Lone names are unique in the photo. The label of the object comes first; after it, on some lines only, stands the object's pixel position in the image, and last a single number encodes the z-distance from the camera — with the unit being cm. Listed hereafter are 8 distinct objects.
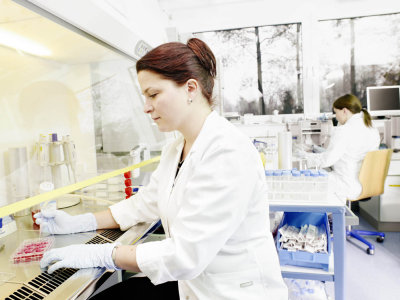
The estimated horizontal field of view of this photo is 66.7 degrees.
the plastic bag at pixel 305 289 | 162
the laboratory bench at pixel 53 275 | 82
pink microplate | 100
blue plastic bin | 145
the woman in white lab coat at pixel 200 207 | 87
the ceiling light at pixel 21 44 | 104
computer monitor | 371
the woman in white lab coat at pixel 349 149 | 286
